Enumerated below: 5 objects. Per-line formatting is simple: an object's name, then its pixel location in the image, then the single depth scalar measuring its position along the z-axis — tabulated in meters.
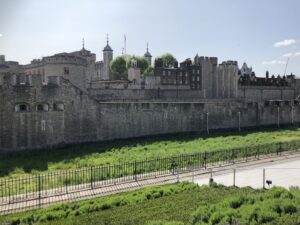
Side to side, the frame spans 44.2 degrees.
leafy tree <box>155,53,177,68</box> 86.68
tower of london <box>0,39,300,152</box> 30.27
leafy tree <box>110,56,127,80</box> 80.44
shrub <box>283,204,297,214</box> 11.76
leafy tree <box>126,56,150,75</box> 81.64
